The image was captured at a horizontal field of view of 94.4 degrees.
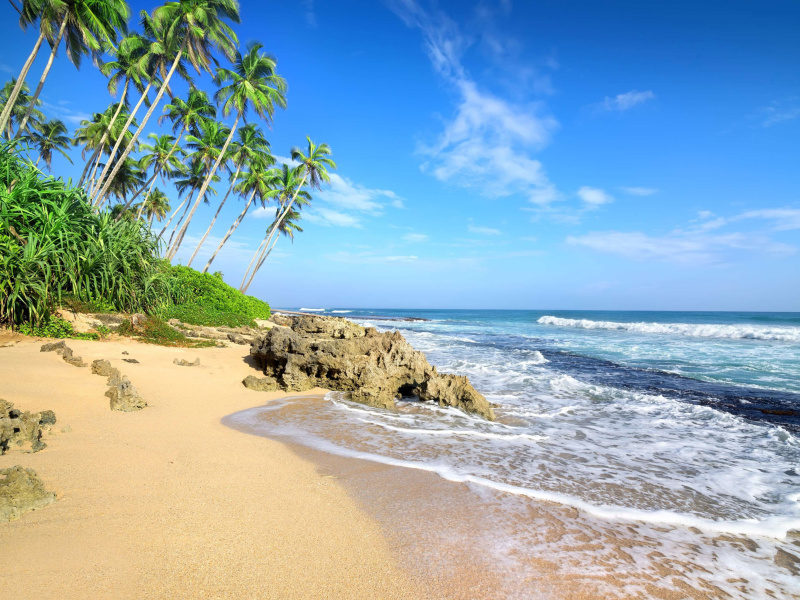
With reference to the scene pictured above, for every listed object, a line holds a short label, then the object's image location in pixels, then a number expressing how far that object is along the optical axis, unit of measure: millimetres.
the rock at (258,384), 6931
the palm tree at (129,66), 20766
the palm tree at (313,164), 31125
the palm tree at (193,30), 18188
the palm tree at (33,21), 14539
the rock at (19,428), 3133
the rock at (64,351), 5617
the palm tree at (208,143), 26781
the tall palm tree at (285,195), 31548
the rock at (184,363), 7586
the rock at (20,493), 2281
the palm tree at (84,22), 15128
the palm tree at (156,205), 44375
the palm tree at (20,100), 28723
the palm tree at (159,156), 29375
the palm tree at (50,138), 32688
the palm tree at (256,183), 29969
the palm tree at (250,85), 22469
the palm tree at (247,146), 27719
